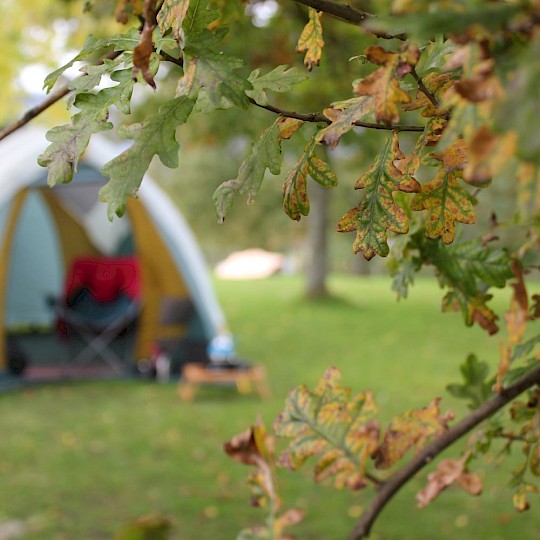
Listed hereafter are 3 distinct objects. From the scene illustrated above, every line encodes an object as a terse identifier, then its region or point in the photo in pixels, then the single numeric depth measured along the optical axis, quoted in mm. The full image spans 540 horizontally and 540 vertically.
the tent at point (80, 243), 7133
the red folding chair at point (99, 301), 8000
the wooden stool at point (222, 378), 6828
